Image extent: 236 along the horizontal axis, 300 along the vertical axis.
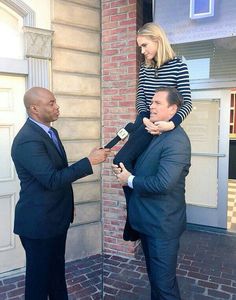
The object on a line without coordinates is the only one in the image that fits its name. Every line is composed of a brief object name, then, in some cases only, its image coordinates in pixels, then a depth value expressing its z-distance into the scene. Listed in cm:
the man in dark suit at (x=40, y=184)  212
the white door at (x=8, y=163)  338
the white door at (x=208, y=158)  486
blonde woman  210
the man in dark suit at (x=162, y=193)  195
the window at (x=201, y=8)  261
